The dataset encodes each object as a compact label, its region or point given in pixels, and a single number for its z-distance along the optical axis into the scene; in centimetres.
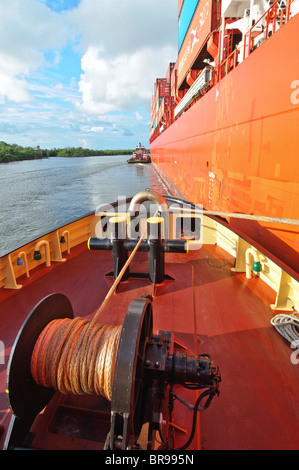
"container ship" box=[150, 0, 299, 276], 421
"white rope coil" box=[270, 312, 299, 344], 282
